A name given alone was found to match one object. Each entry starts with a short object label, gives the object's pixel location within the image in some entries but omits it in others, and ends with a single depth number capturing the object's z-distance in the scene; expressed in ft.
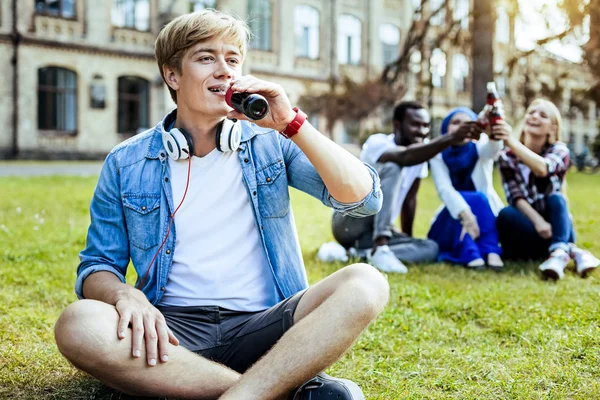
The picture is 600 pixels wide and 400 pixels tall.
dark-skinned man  20.26
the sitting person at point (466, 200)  20.88
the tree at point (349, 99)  100.94
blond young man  8.95
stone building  86.63
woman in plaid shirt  20.34
